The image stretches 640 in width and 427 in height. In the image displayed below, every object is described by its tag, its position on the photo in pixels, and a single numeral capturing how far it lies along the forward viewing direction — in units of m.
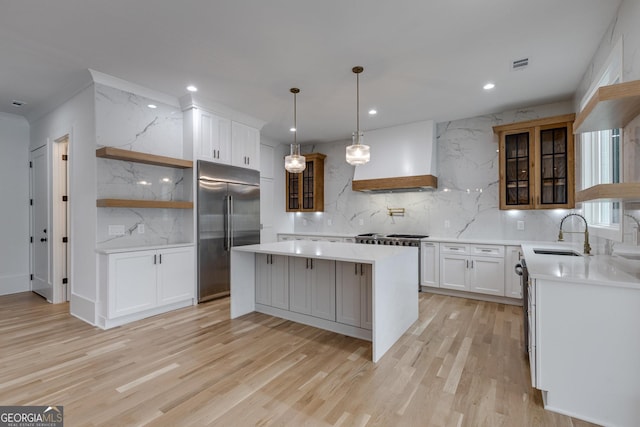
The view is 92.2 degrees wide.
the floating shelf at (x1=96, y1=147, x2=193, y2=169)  3.39
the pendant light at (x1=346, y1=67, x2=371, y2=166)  3.10
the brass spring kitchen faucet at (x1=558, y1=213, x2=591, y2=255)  2.87
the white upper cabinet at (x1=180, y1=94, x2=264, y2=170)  4.25
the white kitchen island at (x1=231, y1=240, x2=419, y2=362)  2.70
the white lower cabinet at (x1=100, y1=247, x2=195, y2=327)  3.35
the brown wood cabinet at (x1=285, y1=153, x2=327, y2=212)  6.44
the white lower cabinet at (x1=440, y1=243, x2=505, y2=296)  4.20
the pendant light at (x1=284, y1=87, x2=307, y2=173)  3.49
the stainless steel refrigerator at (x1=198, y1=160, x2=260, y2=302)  4.30
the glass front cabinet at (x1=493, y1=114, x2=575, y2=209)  4.00
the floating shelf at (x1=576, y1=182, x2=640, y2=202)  1.50
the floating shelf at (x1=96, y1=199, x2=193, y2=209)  3.44
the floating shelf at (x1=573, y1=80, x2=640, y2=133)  1.54
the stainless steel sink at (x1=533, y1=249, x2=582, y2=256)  3.17
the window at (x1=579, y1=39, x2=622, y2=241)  2.55
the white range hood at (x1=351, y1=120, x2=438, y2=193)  4.94
